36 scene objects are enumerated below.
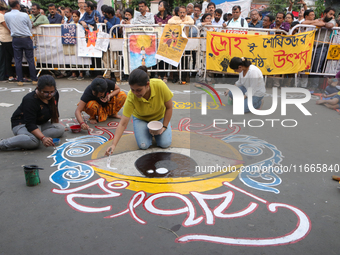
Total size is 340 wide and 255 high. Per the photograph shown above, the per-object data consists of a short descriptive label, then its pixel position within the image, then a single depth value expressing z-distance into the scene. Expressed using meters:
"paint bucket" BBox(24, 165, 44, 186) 2.64
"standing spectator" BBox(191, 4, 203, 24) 8.19
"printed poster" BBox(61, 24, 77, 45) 7.60
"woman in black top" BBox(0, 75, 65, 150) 3.34
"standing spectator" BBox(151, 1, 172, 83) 7.98
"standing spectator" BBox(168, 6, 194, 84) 7.46
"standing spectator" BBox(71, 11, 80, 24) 7.54
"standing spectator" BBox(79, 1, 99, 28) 7.66
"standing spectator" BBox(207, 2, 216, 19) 8.25
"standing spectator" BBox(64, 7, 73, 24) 8.91
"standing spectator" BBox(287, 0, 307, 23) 8.45
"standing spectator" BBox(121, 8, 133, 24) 7.97
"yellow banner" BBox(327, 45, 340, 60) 7.32
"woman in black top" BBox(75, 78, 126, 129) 4.12
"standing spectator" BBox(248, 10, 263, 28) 7.79
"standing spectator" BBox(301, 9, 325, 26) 7.18
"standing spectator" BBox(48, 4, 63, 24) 8.31
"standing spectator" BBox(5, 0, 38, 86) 6.66
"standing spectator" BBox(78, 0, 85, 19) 8.38
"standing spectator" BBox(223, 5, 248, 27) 7.39
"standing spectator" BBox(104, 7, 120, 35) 7.83
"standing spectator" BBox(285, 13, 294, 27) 7.92
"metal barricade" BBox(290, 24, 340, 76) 7.25
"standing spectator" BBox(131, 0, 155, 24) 7.64
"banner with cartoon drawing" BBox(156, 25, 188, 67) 7.32
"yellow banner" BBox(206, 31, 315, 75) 7.16
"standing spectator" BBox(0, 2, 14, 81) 6.98
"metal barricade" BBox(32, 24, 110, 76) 7.67
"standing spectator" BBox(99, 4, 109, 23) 7.97
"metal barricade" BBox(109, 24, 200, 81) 7.55
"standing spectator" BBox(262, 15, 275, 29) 7.58
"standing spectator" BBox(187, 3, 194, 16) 8.27
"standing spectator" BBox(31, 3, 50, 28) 7.56
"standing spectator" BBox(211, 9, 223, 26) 7.97
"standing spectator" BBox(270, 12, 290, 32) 7.61
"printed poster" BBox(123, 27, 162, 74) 7.38
